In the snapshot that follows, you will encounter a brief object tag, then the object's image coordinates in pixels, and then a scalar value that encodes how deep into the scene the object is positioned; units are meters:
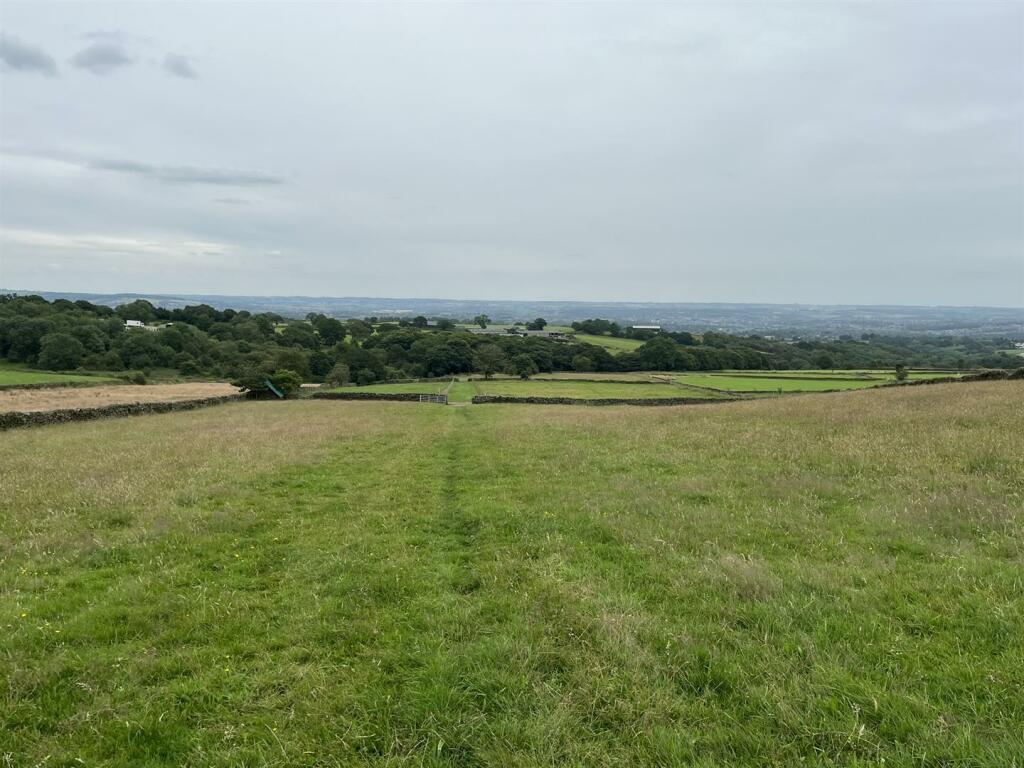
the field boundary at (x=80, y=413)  26.89
